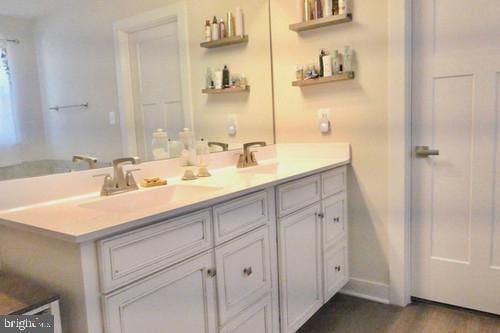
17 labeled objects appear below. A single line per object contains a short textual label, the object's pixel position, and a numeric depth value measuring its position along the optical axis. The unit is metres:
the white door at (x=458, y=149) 1.96
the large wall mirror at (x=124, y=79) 1.37
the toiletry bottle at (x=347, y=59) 2.22
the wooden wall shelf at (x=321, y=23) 2.19
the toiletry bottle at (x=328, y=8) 2.22
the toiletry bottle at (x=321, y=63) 2.29
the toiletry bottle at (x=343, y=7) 2.17
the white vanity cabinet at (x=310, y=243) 1.74
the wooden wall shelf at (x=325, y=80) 2.22
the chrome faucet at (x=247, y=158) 2.25
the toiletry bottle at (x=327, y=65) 2.26
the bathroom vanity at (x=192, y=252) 1.02
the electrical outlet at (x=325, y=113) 2.37
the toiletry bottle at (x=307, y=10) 2.30
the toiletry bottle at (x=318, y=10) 2.27
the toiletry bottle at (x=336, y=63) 2.25
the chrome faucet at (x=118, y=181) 1.51
